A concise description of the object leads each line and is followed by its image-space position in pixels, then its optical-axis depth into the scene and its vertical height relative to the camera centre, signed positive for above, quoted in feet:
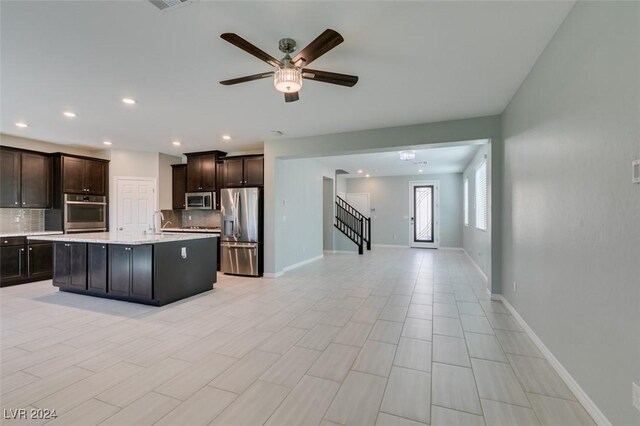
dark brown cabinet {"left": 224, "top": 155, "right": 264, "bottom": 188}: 20.01 +3.17
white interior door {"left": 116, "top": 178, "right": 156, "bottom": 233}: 21.98 +1.02
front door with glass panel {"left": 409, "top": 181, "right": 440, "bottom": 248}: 34.94 +0.27
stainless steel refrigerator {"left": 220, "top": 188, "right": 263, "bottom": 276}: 19.39 -1.05
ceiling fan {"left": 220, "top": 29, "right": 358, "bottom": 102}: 6.66 +4.01
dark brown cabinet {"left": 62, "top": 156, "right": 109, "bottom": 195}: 19.44 +2.87
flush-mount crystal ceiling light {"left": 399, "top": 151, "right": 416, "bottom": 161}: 21.39 +4.48
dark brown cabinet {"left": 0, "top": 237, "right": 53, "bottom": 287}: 16.51 -2.61
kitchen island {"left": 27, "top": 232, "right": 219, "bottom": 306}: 12.80 -2.38
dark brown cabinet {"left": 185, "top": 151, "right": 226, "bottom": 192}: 22.12 +3.52
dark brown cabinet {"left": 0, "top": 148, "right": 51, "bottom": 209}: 17.31 +2.40
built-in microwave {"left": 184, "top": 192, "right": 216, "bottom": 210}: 22.12 +1.20
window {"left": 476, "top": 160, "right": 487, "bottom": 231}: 19.06 +1.20
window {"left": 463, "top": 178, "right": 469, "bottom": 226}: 27.73 +1.22
